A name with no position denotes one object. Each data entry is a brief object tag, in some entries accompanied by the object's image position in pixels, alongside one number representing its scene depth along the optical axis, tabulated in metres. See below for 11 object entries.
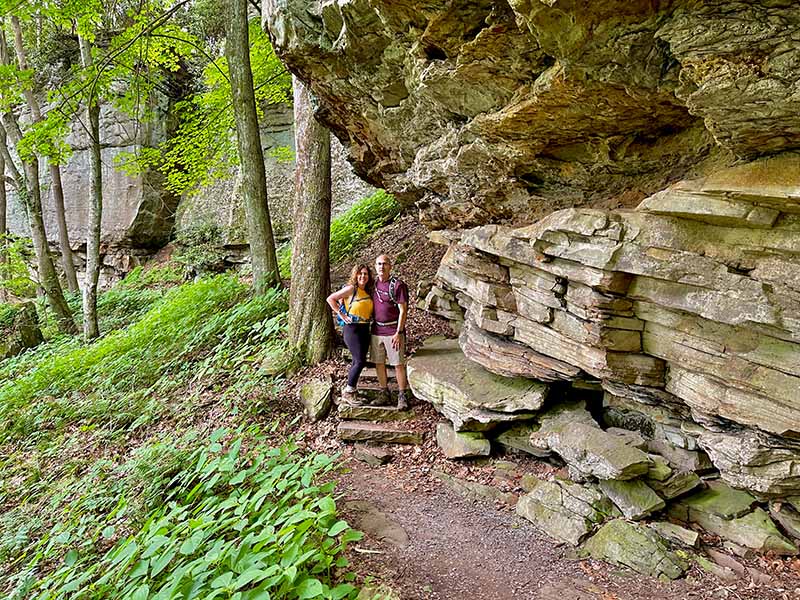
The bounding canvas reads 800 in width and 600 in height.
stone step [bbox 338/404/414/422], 6.77
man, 6.86
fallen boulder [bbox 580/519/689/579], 4.42
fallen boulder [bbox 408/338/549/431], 6.04
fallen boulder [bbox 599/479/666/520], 4.82
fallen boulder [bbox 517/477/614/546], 4.90
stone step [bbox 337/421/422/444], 6.54
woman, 6.87
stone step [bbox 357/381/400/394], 7.12
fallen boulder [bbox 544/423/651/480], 4.85
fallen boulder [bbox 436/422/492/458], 6.07
